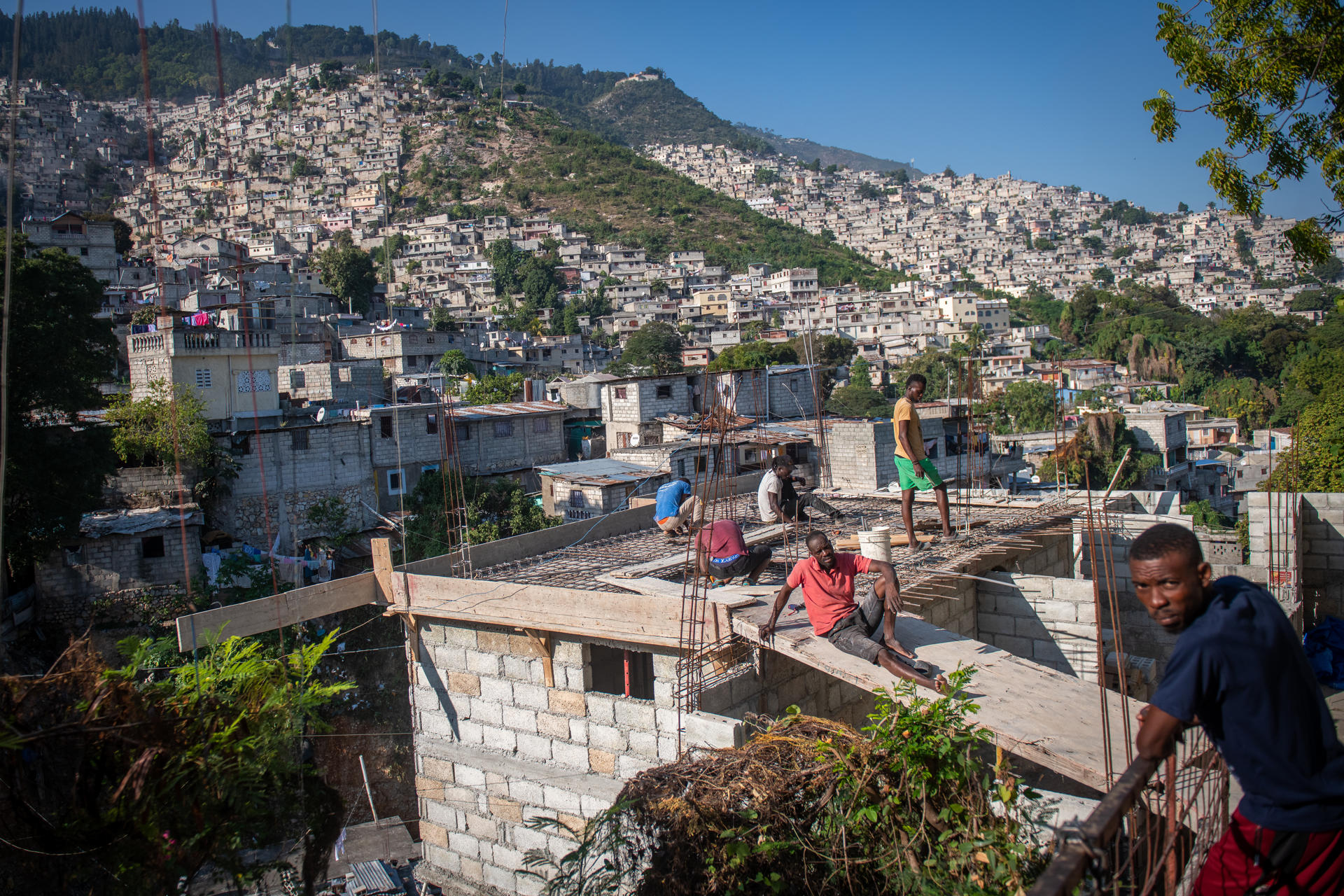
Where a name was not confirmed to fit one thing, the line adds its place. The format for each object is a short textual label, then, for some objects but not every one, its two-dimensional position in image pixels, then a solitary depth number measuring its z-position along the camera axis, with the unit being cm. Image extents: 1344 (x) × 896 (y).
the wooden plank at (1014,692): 421
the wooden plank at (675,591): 655
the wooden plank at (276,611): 741
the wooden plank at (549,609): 642
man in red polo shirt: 549
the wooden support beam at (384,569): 812
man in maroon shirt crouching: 764
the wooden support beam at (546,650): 714
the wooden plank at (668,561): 822
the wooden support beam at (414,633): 807
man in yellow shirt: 788
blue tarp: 758
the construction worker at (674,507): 982
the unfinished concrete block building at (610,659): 598
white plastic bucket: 616
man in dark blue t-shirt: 224
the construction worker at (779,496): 936
